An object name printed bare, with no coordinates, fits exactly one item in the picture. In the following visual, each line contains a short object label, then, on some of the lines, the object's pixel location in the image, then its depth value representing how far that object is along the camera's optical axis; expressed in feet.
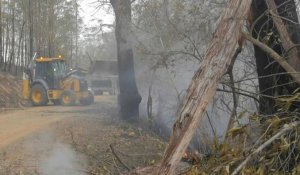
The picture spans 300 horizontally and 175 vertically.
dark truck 97.86
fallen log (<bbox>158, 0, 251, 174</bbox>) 11.55
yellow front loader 79.61
